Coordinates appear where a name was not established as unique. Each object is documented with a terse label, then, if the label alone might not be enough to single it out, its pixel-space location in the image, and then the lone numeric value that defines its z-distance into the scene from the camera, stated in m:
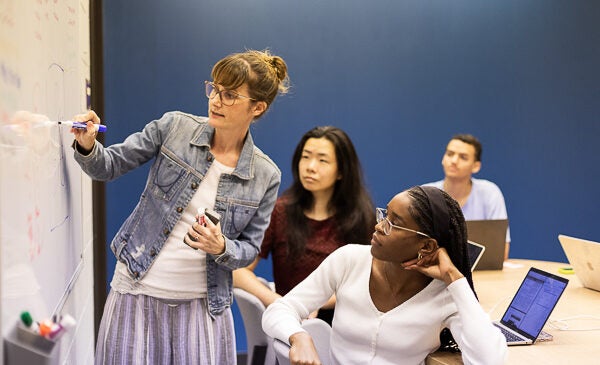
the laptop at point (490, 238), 3.73
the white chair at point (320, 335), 2.68
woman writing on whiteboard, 2.39
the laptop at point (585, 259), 3.30
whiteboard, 1.47
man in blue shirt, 4.64
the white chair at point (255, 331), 3.20
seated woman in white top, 2.21
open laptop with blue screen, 2.41
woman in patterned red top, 3.50
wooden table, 2.29
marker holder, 1.40
